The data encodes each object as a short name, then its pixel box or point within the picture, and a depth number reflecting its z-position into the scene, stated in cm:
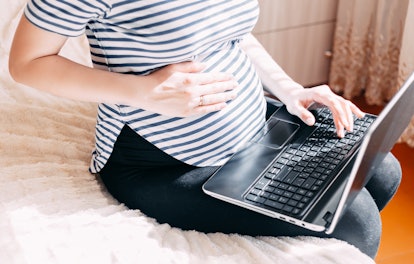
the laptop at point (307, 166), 92
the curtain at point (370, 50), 210
